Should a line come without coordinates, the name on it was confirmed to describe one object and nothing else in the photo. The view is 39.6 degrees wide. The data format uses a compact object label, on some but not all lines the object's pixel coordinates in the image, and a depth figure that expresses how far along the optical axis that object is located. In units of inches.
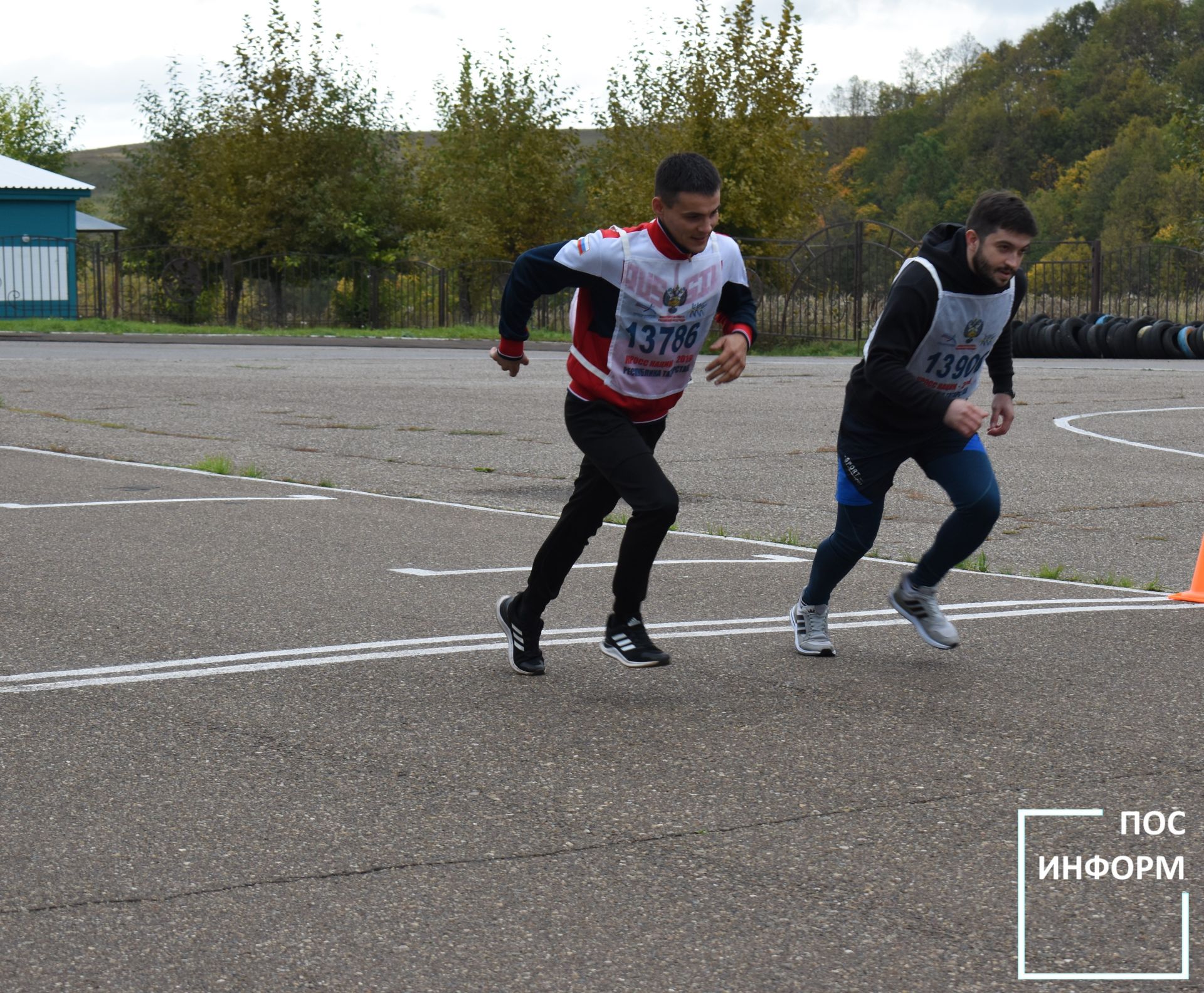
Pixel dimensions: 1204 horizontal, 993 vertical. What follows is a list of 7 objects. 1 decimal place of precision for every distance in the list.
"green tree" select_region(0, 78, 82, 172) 2768.2
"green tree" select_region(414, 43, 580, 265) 1766.7
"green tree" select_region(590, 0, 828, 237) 1445.6
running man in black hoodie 218.4
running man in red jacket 213.8
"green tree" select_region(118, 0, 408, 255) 1708.9
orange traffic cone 281.9
